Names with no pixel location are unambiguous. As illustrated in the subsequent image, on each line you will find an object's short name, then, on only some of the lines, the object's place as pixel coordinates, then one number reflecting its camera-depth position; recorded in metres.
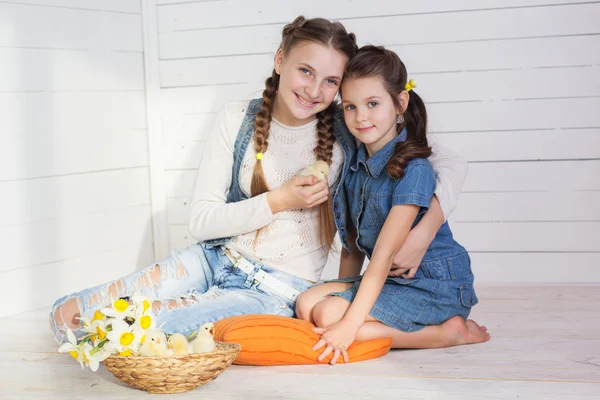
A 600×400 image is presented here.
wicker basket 2.81
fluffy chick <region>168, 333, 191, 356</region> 2.85
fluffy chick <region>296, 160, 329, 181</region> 3.19
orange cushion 3.01
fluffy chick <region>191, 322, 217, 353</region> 2.87
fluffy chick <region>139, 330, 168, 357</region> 2.83
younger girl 3.09
